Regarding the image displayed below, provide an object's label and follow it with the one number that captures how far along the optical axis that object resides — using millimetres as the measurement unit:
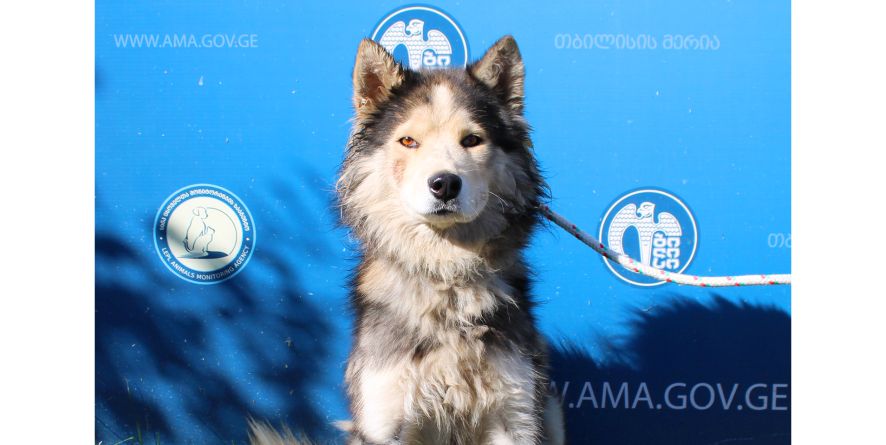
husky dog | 2648
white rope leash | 3010
